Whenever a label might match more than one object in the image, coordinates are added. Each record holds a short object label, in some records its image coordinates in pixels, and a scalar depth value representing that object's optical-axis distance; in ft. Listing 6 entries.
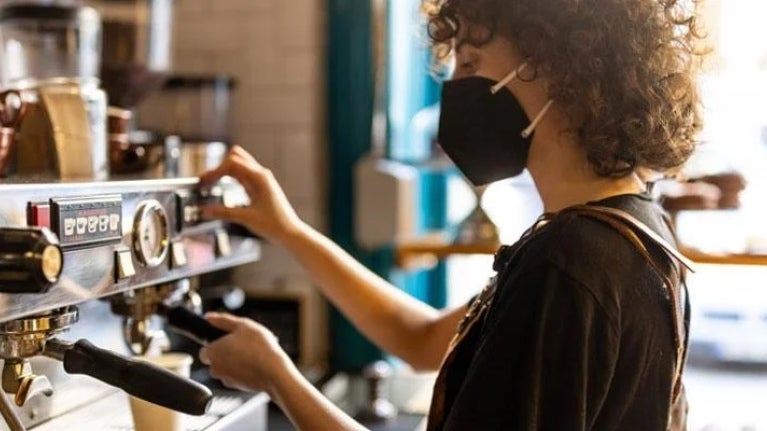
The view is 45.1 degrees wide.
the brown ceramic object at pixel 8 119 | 2.91
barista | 2.53
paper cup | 2.87
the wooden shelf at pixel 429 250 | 5.30
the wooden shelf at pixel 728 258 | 4.71
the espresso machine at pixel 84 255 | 2.37
